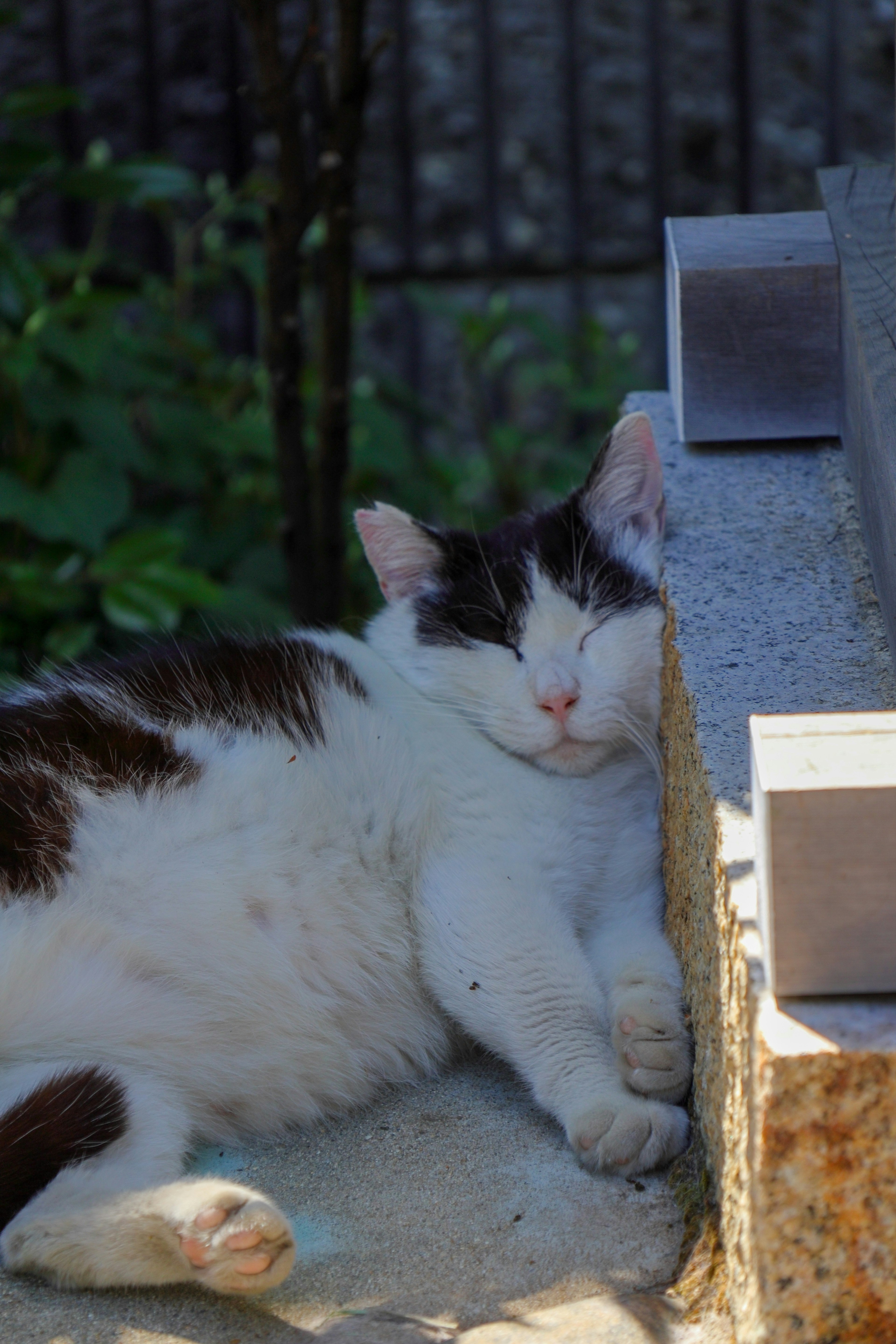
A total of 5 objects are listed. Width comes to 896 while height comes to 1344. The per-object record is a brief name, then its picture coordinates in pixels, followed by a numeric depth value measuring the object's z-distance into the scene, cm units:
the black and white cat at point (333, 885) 335
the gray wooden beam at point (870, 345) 341
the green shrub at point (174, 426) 383
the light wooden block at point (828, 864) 322
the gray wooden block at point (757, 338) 357
